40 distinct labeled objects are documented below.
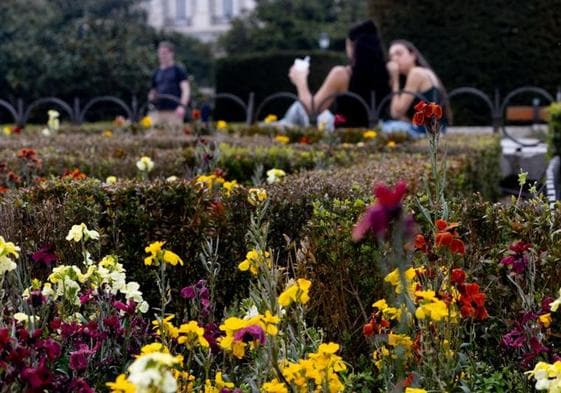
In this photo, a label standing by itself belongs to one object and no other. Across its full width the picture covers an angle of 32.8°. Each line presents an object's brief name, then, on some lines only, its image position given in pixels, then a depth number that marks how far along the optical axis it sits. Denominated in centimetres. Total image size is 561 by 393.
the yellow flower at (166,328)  268
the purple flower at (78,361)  246
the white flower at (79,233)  323
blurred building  6297
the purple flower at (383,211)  175
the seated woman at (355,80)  1000
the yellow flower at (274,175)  502
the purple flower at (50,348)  238
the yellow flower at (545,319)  269
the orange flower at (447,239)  253
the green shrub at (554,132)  909
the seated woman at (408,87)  983
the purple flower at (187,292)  291
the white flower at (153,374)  175
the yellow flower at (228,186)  453
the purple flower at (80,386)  238
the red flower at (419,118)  272
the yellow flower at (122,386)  191
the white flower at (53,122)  977
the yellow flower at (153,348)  228
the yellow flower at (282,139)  801
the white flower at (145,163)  562
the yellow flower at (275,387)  222
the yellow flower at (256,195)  384
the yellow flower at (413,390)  218
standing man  1360
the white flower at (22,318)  265
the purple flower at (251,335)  221
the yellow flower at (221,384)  249
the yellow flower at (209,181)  462
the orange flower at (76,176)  490
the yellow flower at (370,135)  827
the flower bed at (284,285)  237
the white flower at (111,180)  487
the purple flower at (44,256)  299
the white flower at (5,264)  267
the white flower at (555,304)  243
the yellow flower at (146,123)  1079
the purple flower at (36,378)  219
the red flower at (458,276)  257
